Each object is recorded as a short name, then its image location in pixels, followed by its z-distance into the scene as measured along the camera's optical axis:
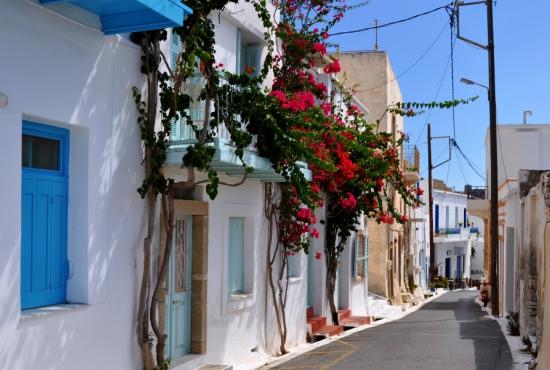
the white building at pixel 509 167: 19.08
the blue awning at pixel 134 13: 6.93
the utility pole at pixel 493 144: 21.20
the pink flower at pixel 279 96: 10.47
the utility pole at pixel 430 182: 40.12
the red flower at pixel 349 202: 16.73
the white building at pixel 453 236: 52.47
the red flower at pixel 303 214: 13.48
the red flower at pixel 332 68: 13.73
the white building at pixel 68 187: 6.28
